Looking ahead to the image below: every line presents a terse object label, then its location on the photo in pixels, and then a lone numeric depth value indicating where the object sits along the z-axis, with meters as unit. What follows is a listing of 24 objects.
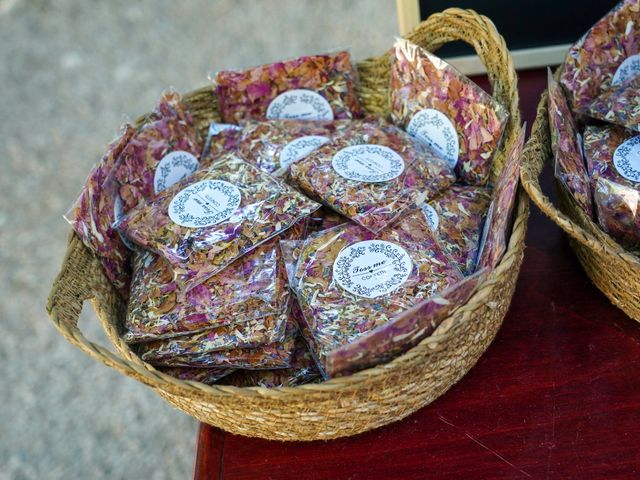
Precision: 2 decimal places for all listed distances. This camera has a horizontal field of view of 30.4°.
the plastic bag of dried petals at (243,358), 0.59
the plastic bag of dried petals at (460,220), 0.61
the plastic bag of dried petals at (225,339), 0.59
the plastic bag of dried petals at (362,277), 0.58
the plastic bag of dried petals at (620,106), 0.61
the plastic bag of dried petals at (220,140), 0.69
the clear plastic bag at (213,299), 0.59
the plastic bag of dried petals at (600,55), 0.64
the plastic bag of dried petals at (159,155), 0.65
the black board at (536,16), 0.73
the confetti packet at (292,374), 0.60
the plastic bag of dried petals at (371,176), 0.61
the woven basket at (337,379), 0.55
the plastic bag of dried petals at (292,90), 0.70
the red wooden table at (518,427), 0.57
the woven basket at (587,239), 0.56
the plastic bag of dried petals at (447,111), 0.64
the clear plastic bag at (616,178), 0.58
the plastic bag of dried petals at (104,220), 0.62
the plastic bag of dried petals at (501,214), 0.57
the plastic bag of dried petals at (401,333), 0.53
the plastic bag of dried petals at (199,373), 0.60
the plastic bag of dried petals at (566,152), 0.59
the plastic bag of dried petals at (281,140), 0.66
